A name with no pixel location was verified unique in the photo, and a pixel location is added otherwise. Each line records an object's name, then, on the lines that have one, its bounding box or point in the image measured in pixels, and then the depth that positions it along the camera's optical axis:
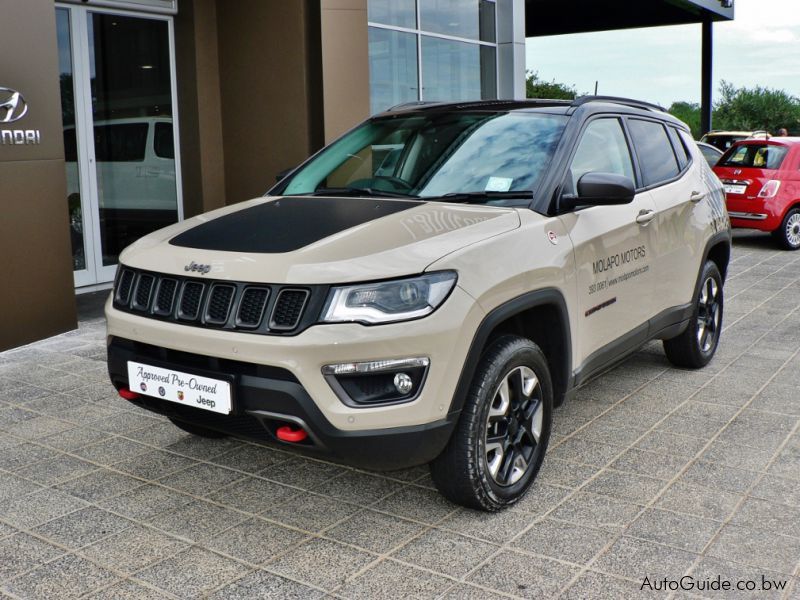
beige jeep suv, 3.18
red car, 13.18
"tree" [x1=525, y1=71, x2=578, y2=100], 41.38
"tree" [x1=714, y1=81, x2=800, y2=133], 39.06
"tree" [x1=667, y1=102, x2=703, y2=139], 36.17
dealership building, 9.17
